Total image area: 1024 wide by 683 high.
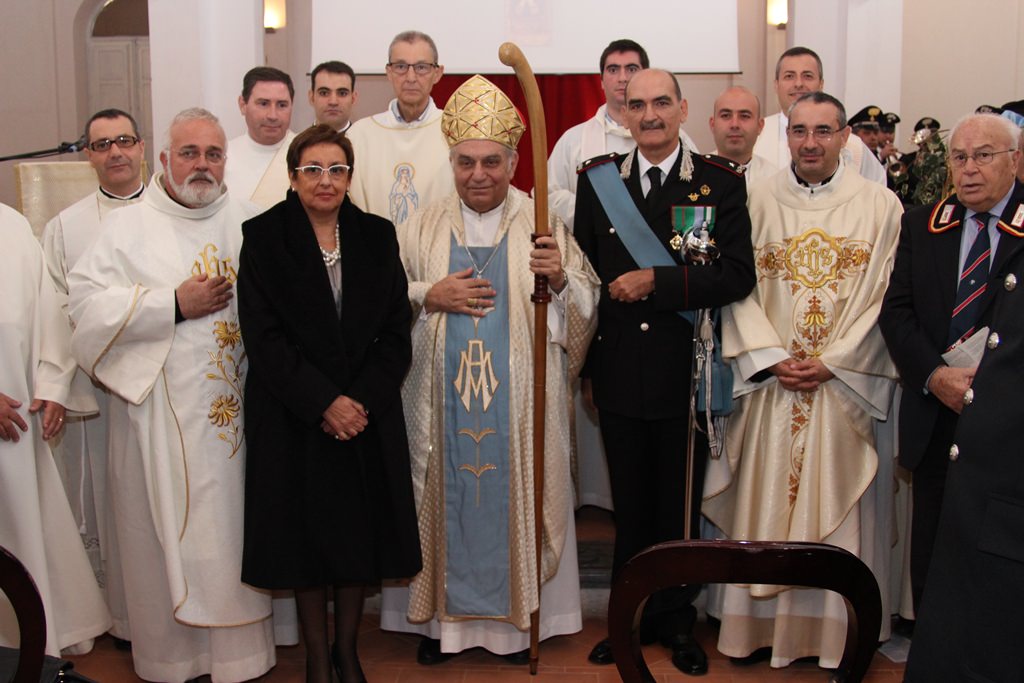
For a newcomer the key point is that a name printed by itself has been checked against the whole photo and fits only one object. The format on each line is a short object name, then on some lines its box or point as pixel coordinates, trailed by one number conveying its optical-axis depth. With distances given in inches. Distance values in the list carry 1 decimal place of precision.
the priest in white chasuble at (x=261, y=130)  196.7
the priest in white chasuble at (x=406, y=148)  190.4
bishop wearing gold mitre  152.2
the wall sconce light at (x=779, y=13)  358.0
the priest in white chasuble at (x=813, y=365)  150.9
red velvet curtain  350.0
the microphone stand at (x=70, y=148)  188.4
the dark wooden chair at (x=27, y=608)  79.3
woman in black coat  136.9
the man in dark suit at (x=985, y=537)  75.8
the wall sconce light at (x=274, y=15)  361.4
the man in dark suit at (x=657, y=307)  148.4
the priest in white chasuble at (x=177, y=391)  144.1
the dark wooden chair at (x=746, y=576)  73.5
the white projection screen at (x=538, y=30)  292.0
